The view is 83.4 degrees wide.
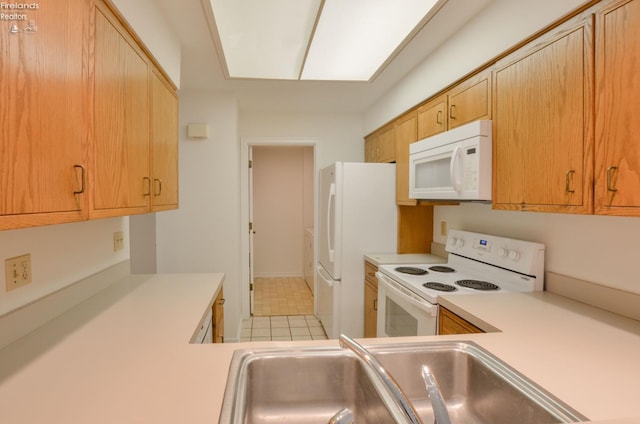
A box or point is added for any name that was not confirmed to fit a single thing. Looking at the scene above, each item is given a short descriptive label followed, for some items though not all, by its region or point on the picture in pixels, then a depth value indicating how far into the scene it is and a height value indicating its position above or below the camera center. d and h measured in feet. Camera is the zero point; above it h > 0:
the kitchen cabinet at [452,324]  5.03 -1.74
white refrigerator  10.02 -0.58
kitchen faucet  2.34 -1.30
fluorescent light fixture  6.12 +3.41
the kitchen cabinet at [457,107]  6.31 +2.01
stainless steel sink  3.43 -1.74
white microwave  6.12 +0.82
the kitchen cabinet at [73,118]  2.65 +0.85
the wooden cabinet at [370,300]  9.21 -2.51
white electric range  6.06 -1.43
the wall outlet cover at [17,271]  3.77 -0.71
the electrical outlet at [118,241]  6.44 -0.63
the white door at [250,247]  12.87 -1.51
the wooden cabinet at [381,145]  10.43 +1.95
